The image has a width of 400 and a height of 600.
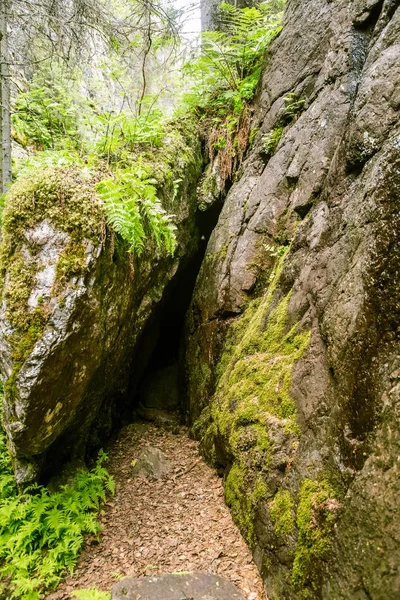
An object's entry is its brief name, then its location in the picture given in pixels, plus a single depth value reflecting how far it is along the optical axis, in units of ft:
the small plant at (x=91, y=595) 10.22
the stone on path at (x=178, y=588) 10.12
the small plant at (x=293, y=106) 18.37
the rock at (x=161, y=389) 25.82
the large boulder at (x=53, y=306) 12.48
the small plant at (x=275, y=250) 17.46
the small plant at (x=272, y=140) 19.83
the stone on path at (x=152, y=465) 17.56
